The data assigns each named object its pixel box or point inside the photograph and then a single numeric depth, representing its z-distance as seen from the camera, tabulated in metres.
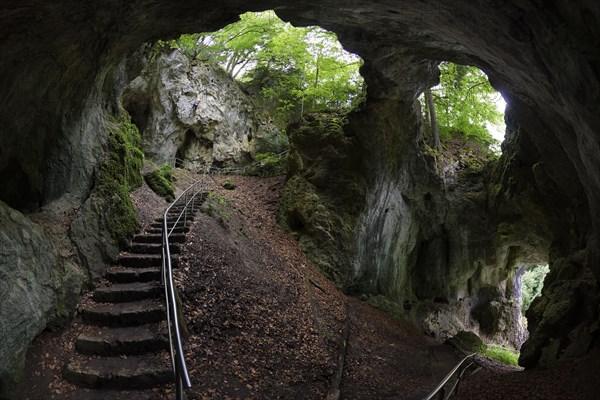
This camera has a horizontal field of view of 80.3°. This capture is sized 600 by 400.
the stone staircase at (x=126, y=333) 5.03
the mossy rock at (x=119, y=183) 8.61
